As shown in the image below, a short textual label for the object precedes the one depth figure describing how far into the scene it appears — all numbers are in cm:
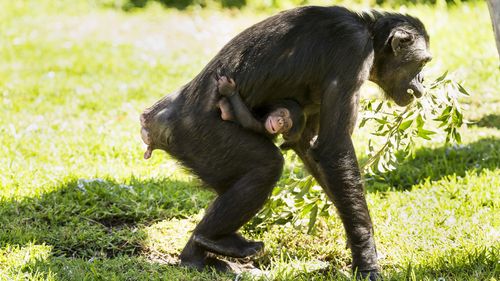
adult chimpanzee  833
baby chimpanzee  826
